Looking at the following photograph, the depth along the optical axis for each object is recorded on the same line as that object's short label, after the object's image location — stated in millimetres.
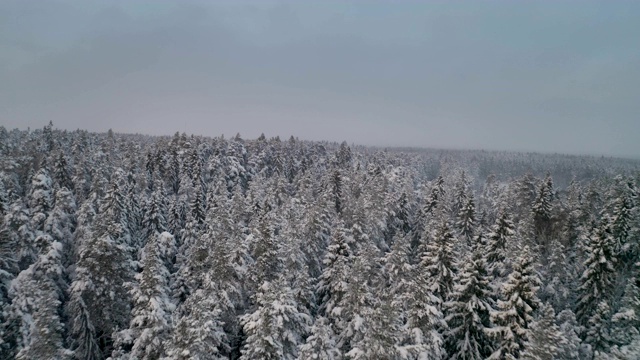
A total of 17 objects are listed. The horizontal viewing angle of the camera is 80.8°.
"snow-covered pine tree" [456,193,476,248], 44762
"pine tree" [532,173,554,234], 48156
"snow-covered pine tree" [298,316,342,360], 18172
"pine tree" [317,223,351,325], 25328
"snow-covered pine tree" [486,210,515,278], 29547
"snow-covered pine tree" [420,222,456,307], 25656
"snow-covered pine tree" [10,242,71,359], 19797
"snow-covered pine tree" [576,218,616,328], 30812
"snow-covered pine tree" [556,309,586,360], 24952
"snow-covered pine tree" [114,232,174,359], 20969
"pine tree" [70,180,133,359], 25609
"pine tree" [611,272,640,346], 24306
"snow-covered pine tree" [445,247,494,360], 23188
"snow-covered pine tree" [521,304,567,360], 18547
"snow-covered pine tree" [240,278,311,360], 19453
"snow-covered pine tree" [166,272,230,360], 18359
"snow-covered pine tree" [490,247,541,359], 21547
